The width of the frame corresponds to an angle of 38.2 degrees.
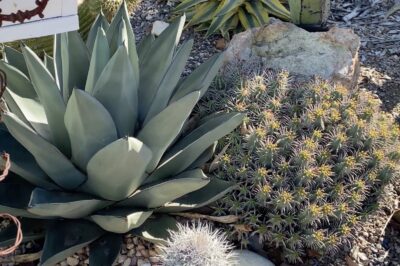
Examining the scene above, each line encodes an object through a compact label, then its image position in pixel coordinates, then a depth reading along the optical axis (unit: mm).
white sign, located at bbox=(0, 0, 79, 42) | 1895
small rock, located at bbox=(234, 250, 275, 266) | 2361
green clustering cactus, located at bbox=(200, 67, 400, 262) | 2371
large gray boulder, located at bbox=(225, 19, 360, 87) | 3121
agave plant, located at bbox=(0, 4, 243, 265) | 2080
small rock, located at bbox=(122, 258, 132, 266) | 2363
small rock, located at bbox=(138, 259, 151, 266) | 2336
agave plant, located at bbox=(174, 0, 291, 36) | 3771
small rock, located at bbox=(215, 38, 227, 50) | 3779
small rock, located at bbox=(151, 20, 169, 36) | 3751
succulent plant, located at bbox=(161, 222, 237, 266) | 1946
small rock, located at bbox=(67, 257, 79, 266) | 2359
